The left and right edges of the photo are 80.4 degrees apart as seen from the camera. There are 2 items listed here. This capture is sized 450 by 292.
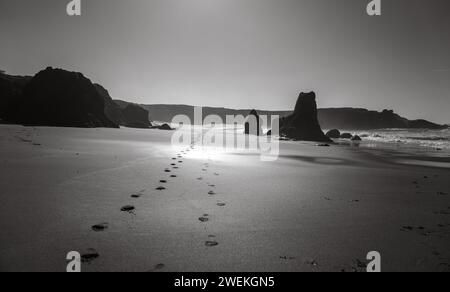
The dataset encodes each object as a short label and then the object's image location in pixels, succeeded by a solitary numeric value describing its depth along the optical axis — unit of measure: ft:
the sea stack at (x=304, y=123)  136.46
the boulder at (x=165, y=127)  164.14
